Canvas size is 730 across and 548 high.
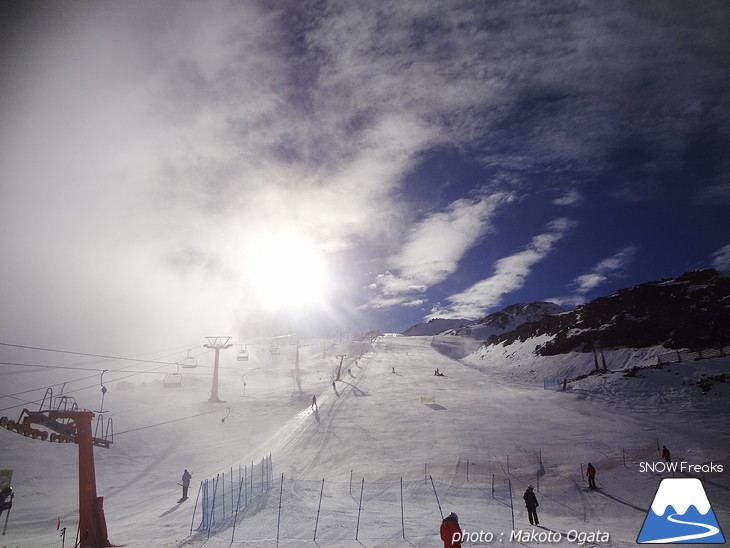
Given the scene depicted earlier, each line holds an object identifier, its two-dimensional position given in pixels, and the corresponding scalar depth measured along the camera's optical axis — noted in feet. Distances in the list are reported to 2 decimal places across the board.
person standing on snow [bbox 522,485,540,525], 51.72
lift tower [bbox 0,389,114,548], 52.54
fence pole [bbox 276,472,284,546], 47.42
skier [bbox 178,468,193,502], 74.74
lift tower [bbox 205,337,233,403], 185.01
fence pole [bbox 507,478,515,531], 52.45
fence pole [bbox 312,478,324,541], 48.59
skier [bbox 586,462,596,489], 66.64
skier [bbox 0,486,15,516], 55.65
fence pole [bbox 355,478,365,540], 49.28
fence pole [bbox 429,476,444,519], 58.26
